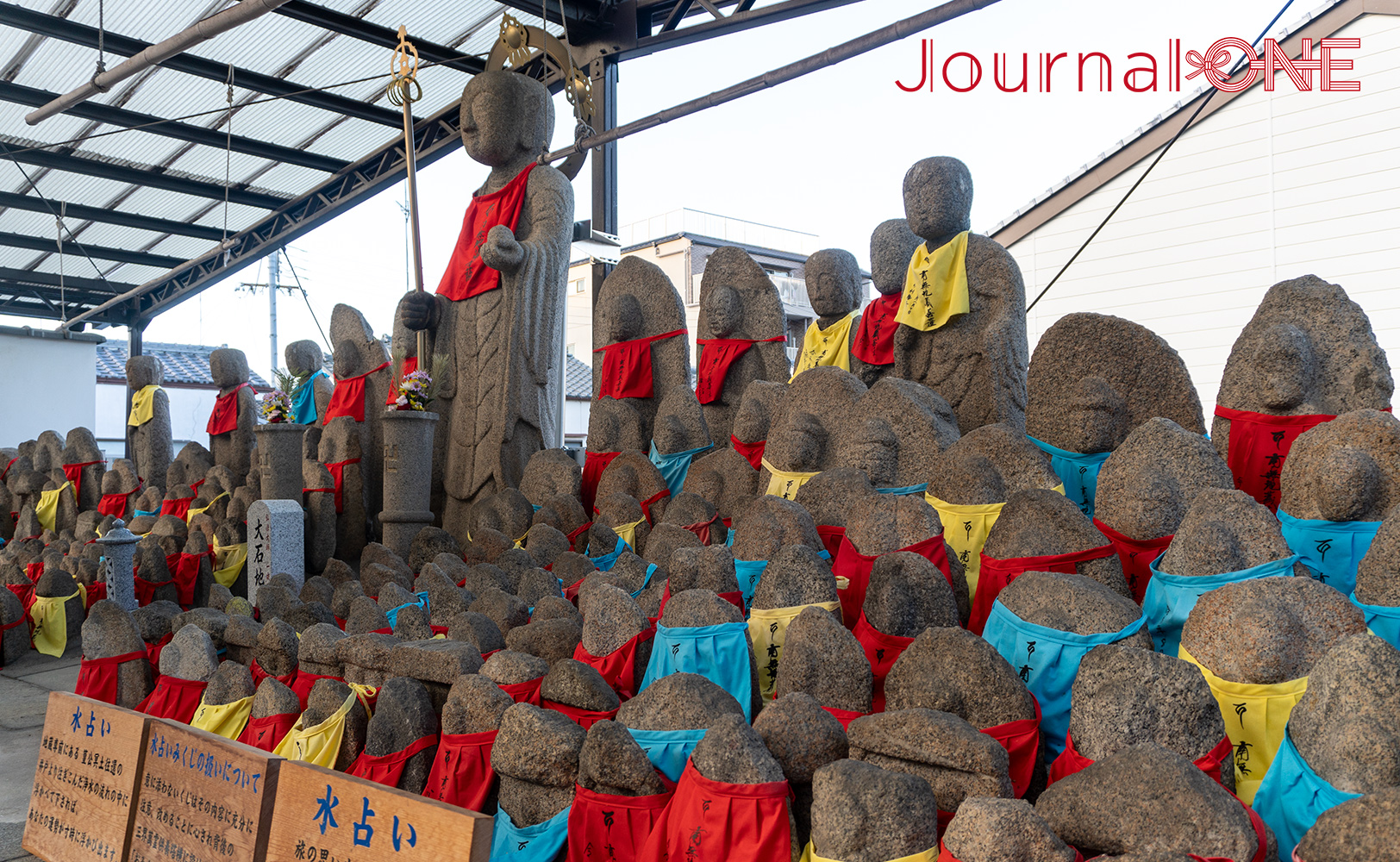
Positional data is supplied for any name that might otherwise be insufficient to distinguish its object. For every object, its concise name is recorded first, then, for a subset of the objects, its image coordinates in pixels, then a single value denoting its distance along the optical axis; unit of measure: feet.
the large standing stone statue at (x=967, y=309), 11.98
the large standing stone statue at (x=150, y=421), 22.82
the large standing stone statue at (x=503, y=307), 16.93
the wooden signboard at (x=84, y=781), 7.27
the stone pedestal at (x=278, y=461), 15.94
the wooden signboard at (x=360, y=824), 5.24
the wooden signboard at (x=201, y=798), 6.24
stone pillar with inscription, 14.05
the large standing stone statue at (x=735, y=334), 16.10
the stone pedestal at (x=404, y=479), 15.16
